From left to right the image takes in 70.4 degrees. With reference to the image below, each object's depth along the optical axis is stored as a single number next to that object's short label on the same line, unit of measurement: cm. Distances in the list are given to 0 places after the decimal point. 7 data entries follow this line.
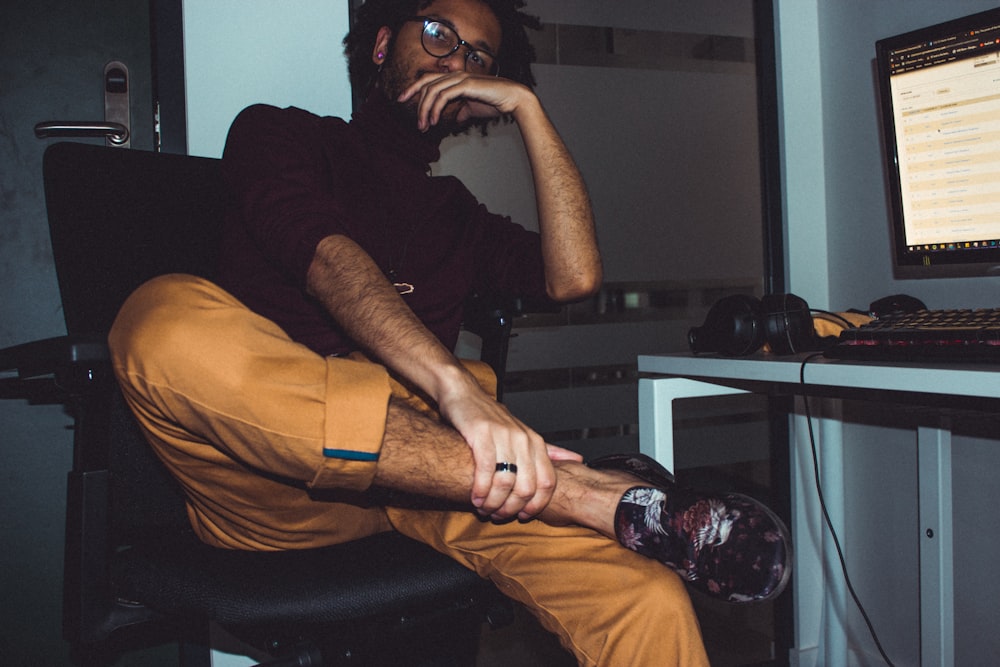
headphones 120
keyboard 88
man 68
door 146
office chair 74
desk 103
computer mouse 136
